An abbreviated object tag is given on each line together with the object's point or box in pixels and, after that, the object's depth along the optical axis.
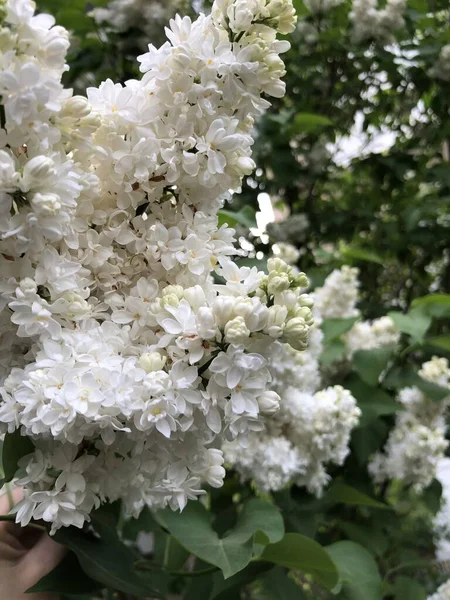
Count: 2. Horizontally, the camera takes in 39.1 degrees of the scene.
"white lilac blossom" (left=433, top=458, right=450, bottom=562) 1.89
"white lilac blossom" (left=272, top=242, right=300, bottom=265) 1.14
